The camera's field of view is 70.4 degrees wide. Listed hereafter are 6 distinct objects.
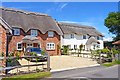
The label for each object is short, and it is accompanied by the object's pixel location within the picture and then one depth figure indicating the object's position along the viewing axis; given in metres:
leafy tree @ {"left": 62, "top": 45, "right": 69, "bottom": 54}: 16.22
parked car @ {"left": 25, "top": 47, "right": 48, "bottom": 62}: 10.80
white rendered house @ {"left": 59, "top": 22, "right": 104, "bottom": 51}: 20.23
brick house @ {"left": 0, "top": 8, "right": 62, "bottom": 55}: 13.58
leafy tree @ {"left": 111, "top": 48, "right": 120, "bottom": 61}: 10.11
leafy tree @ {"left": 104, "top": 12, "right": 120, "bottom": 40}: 22.88
